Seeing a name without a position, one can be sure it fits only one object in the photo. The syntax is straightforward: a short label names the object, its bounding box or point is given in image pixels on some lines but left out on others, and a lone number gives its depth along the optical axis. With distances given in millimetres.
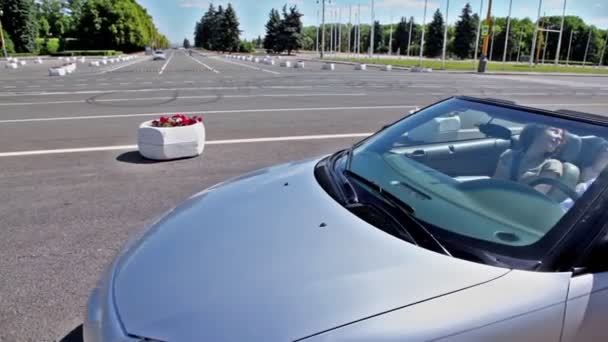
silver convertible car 1340
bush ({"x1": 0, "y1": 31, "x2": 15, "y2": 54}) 59844
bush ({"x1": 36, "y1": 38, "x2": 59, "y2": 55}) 73238
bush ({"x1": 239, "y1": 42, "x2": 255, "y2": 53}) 102162
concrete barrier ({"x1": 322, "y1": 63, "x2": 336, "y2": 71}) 33506
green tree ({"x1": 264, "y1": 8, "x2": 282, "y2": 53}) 86750
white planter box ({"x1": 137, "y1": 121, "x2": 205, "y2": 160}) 6074
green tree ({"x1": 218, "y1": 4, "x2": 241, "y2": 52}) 97325
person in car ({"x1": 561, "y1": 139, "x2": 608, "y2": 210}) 1782
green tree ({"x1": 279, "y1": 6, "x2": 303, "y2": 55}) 85062
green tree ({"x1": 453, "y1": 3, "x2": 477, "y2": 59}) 78938
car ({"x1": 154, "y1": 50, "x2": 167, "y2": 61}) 56012
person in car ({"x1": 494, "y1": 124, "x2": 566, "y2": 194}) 2160
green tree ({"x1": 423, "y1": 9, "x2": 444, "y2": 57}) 84000
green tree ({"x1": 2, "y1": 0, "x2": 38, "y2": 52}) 65137
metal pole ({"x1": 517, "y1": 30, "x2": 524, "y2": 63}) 94688
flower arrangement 6438
